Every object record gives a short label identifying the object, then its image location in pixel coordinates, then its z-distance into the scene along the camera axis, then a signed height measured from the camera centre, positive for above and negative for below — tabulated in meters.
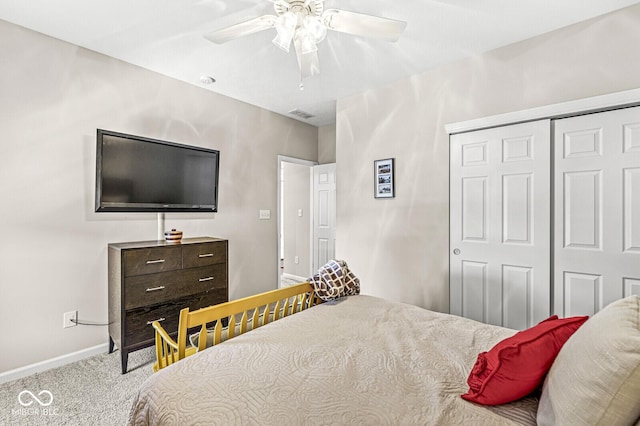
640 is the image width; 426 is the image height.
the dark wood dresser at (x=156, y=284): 2.35 -0.61
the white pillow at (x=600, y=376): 0.73 -0.42
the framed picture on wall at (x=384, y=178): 3.29 +0.39
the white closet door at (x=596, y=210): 2.05 +0.03
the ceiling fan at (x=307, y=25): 1.64 +1.06
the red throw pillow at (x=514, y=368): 1.02 -0.52
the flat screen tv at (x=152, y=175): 2.61 +0.36
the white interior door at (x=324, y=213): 4.73 +0.01
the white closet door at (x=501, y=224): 2.38 -0.09
